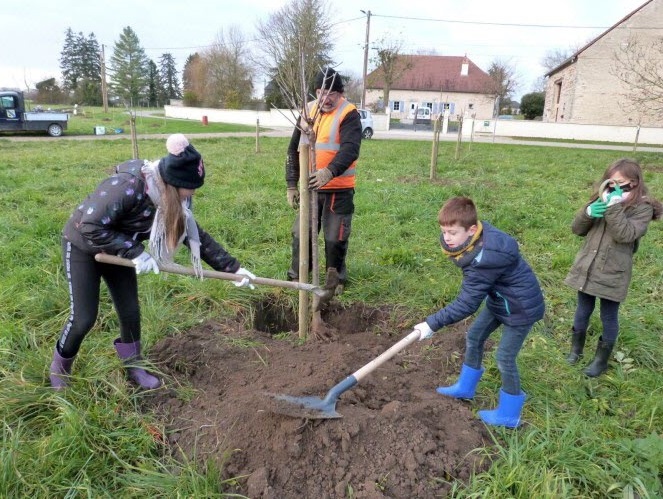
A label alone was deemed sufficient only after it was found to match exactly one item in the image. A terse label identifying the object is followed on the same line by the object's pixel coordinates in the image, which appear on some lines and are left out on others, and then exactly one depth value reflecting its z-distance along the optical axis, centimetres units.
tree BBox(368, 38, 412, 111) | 3862
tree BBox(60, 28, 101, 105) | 5788
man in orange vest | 370
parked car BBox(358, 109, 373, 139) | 2222
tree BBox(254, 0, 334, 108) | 2741
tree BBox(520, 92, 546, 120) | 4131
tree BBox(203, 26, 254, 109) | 3909
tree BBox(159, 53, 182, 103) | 6278
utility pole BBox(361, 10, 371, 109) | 3180
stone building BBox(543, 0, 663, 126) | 2711
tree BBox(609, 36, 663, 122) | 2626
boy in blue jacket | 234
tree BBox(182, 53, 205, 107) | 4309
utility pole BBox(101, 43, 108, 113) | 3358
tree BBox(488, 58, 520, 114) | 3914
